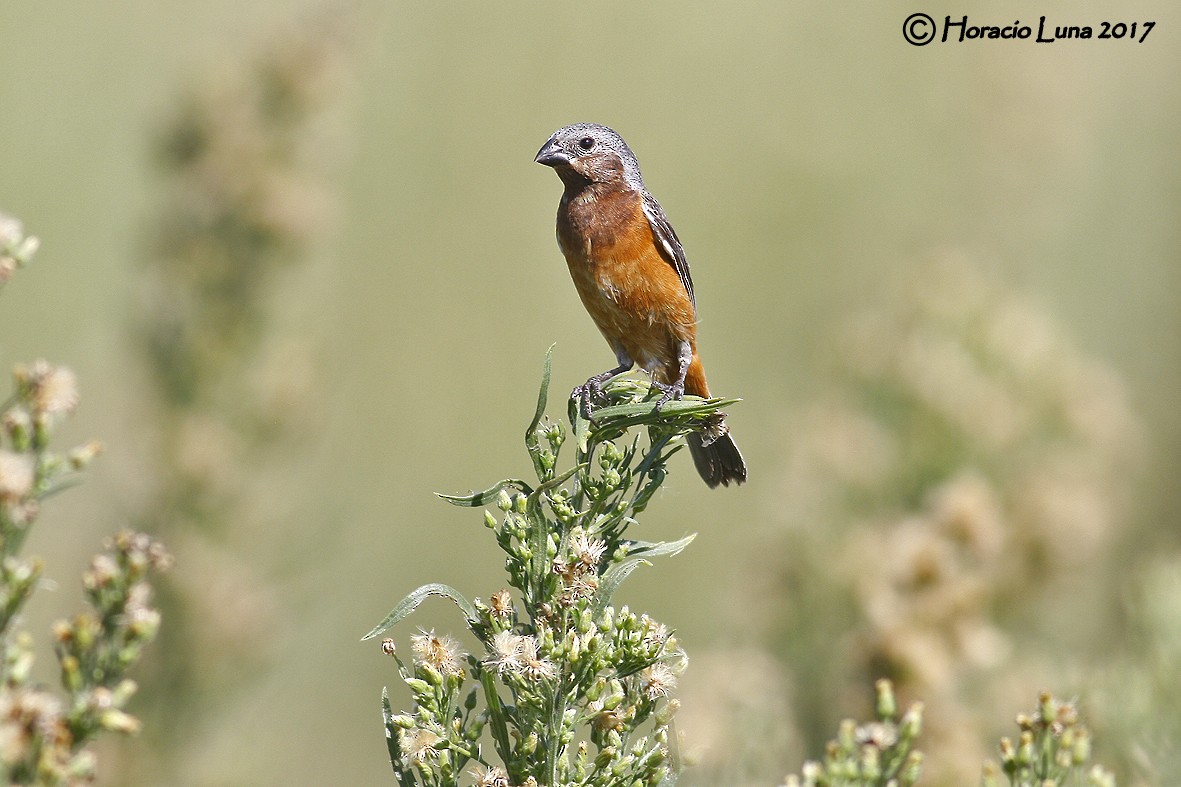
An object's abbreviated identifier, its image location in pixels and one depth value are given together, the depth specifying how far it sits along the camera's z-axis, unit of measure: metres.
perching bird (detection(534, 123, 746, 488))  8.55
